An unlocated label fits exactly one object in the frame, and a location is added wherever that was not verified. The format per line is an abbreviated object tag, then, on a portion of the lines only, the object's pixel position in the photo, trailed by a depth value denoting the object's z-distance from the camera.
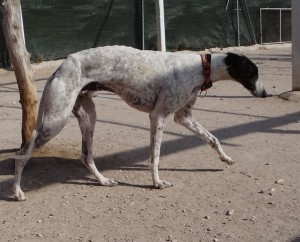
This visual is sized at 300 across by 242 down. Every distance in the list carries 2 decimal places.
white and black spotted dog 4.34
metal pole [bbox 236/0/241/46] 18.23
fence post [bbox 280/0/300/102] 8.40
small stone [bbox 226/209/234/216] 3.97
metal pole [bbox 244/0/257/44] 18.60
